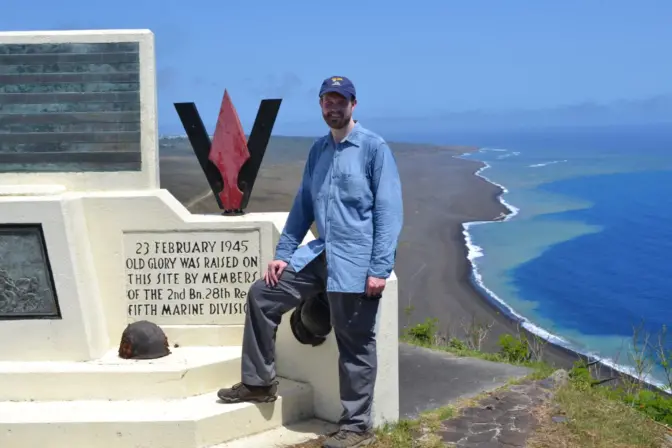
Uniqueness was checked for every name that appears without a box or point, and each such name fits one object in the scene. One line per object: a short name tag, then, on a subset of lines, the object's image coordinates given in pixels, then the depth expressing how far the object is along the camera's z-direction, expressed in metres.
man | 5.55
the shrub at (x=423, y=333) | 10.05
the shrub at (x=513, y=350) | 9.13
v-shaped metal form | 7.13
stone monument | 6.55
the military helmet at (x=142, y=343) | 6.55
